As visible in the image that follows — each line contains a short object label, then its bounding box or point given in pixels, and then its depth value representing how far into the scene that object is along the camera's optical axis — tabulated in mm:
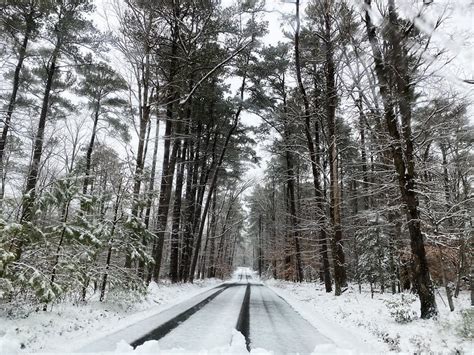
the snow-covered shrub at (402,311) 7113
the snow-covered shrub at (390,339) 5284
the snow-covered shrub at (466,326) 5293
